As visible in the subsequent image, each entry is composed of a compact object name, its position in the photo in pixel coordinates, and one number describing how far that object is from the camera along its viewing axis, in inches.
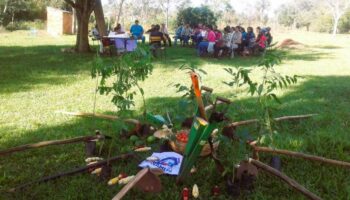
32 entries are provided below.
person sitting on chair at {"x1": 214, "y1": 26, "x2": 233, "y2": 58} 611.8
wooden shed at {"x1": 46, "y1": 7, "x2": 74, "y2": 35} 1293.1
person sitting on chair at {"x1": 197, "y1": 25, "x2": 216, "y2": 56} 613.3
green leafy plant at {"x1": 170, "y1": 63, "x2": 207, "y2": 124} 164.2
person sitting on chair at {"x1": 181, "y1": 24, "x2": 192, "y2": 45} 838.6
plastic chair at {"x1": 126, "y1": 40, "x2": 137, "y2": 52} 585.5
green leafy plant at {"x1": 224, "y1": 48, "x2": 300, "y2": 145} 138.1
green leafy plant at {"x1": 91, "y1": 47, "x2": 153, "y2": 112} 154.7
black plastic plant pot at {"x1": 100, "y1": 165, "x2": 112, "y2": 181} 154.8
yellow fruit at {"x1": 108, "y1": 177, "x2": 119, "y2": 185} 151.7
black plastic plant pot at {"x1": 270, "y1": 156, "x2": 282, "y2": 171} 167.9
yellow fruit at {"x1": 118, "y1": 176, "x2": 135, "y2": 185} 150.7
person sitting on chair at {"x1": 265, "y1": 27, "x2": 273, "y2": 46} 680.9
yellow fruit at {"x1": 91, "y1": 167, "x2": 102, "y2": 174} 160.5
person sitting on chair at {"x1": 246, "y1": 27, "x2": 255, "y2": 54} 657.0
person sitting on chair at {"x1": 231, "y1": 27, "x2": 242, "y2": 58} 629.3
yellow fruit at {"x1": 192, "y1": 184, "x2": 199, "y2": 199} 144.8
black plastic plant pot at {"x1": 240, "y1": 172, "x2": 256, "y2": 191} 147.4
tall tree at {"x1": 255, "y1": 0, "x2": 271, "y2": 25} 3129.9
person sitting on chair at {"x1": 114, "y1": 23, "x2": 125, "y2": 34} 637.1
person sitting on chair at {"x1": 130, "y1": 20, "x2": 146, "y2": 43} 670.5
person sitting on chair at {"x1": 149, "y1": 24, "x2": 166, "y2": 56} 605.7
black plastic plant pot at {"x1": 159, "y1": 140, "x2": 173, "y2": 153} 182.2
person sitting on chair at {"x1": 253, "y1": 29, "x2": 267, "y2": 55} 648.4
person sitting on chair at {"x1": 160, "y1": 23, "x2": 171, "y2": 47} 835.0
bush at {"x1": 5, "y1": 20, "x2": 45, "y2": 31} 1412.4
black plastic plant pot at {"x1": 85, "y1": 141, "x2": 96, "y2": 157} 177.9
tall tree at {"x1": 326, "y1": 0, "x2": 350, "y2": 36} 2084.6
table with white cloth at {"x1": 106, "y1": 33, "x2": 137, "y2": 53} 567.8
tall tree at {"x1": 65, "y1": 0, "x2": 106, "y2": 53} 606.5
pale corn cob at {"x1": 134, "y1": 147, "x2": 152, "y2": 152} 183.9
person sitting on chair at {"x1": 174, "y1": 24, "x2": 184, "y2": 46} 851.4
